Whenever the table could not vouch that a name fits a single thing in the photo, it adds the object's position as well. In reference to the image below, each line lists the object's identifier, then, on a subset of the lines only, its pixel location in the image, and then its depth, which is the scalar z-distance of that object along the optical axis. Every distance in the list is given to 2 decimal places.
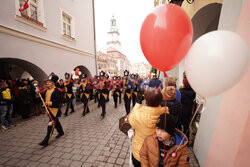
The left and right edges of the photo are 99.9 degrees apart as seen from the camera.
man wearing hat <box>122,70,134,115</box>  5.31
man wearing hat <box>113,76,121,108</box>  6.82
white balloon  0.97
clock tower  68.25
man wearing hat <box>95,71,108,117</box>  5.35
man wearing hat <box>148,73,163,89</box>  5.14
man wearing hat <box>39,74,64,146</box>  3.16
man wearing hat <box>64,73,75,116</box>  5.78
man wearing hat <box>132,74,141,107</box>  6.59
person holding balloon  1.32
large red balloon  1.13
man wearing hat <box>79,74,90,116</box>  5.84
